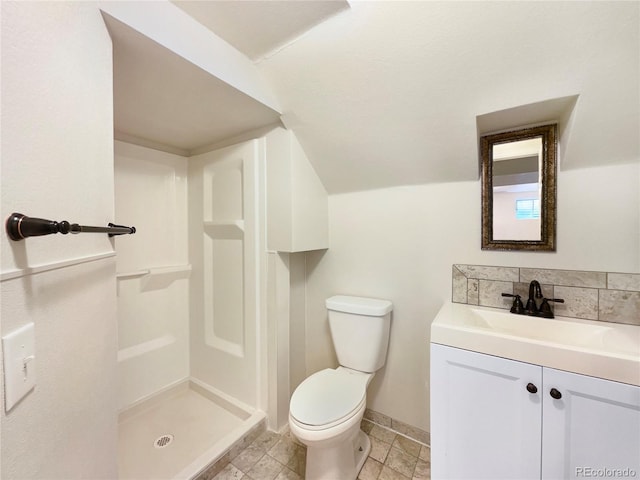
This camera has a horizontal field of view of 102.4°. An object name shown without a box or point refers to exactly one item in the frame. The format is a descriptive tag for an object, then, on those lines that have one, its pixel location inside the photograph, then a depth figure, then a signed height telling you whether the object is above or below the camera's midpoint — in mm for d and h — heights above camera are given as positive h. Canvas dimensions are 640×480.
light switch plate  438 -233
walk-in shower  1653 -487
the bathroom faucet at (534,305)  1193 -341
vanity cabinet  813 -669
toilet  1142 -815
